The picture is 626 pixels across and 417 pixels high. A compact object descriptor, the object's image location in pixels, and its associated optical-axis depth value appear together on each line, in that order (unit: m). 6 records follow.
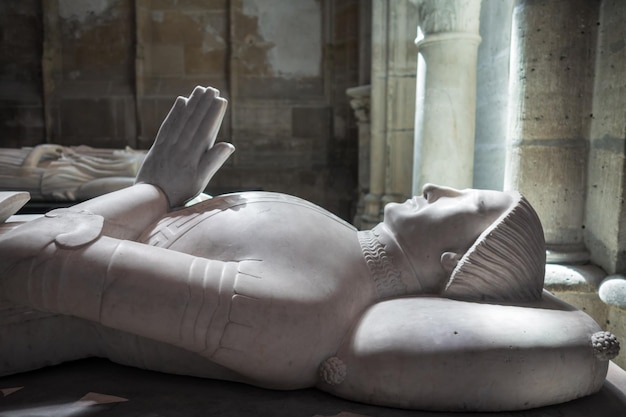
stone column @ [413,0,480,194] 3.40
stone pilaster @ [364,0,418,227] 5.02
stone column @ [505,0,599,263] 2.48
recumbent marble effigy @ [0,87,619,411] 1.38
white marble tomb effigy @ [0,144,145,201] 4.13
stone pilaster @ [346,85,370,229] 5.88
